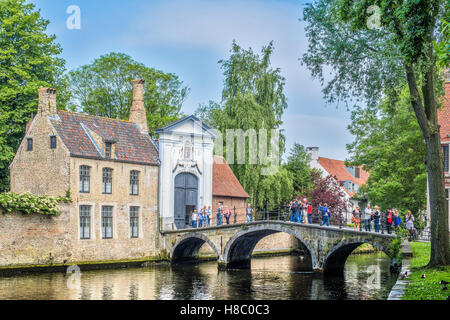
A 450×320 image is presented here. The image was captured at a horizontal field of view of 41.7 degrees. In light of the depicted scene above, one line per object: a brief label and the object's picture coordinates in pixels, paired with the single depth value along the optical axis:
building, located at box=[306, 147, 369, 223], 53.09
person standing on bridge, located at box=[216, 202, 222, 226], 30.03
